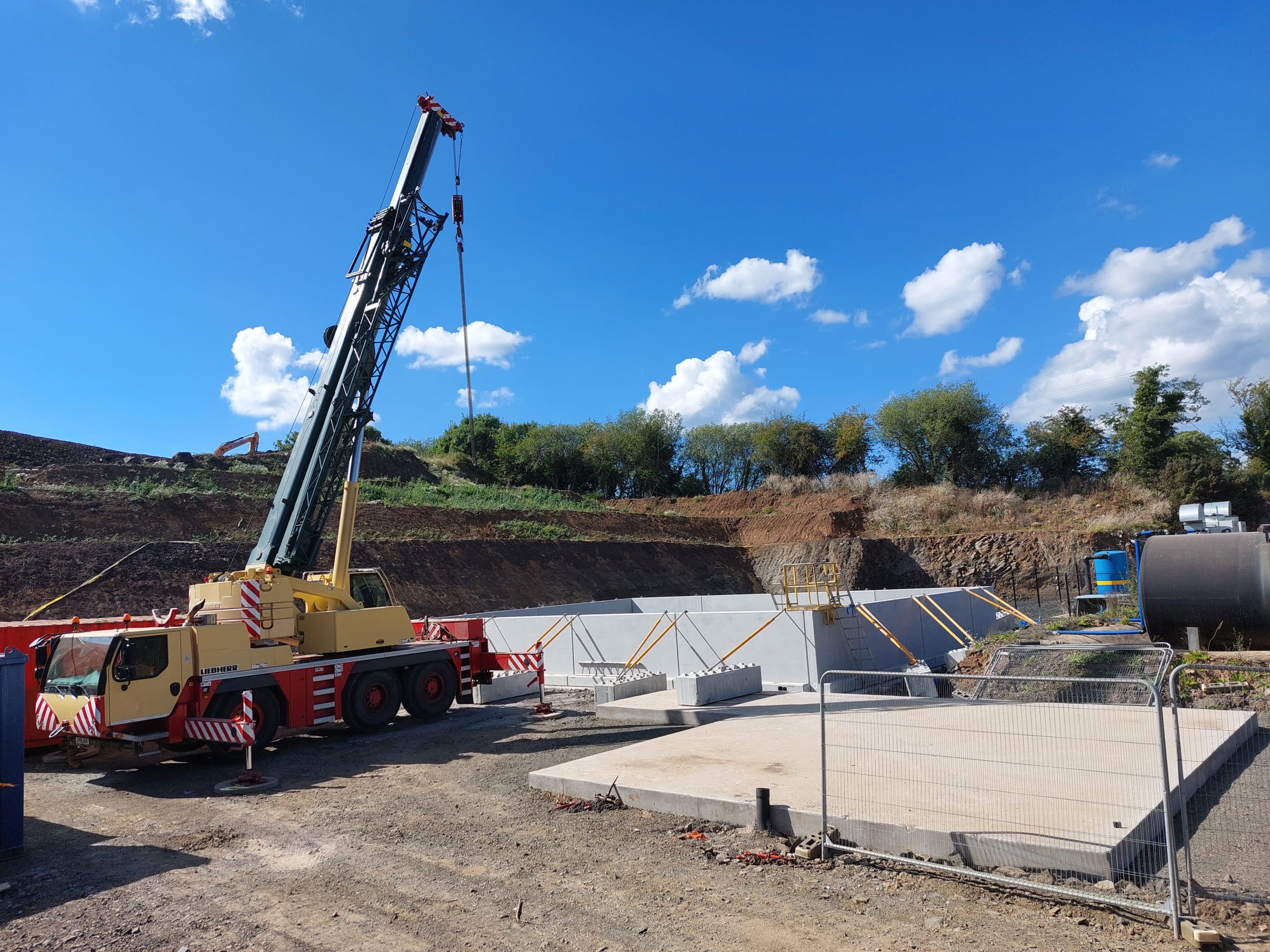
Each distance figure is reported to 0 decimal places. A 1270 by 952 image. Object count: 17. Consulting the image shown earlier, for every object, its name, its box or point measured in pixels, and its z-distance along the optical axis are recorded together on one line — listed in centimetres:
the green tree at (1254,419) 4350
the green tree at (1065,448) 4788
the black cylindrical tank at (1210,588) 1261
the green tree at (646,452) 6506
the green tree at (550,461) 6594
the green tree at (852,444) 5756
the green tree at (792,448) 6000
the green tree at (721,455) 6431
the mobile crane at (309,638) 1003
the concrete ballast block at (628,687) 1352
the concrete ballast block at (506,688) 1558
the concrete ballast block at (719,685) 1270
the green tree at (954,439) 5144
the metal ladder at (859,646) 1560
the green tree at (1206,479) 3906
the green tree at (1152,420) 4172
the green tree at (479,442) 6819
